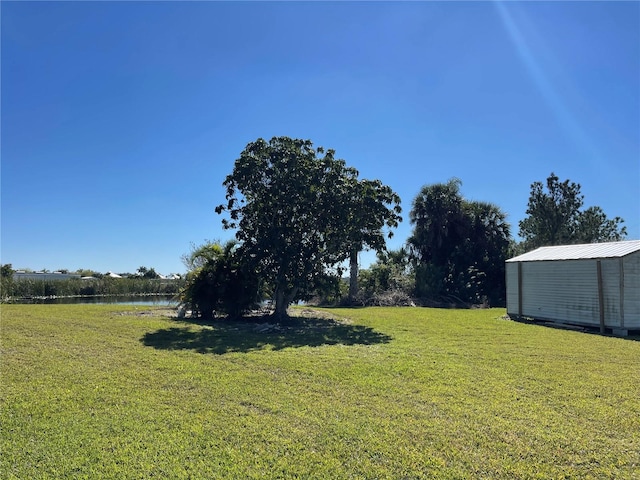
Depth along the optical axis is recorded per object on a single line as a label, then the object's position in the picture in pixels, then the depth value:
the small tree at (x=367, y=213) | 12.97
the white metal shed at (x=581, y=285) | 11.79
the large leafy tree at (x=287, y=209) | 12.67
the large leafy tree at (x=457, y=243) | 25.30
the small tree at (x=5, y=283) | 24.12
